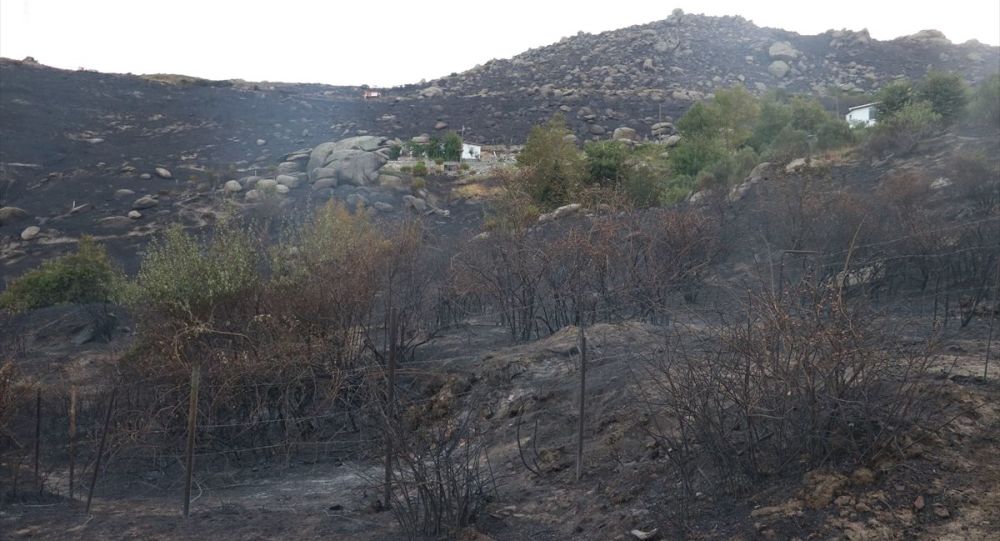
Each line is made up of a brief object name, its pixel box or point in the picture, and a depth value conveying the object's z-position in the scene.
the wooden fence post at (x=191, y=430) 9.55
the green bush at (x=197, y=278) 16.11
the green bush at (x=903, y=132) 26.16
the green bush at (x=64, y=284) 28.47
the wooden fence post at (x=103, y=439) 10.08
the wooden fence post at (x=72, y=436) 10.83
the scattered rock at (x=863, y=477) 7.16
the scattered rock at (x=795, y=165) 26.08
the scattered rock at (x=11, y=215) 43.09
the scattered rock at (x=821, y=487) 7.09
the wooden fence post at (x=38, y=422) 11.16
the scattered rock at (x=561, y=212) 28.52
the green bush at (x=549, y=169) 34.09
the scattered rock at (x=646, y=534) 7.52
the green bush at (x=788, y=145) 28.77
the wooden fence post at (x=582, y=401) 9.40
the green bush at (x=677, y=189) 29.18
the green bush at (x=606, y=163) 34.19
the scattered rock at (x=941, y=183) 20.58
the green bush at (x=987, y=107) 25.84
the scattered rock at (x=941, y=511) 6.72
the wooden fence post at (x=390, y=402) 8.49
